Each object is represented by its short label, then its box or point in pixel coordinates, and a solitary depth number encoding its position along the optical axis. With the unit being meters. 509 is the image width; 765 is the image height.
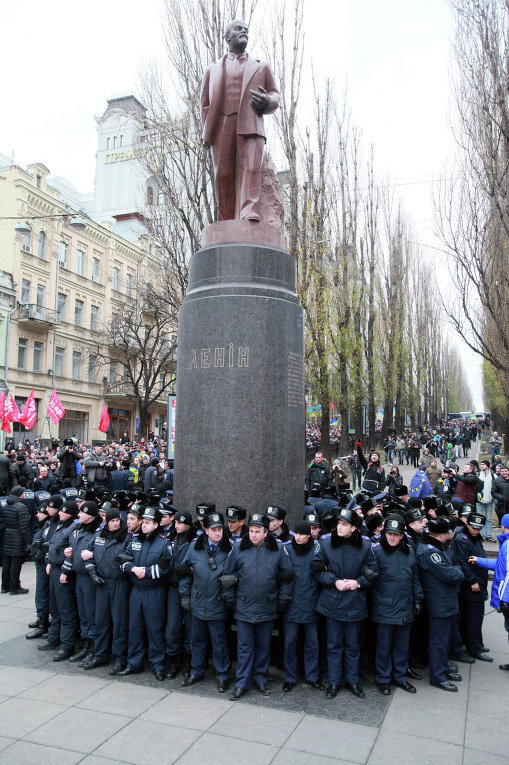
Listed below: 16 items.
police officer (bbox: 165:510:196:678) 5.68
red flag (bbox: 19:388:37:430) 22.11
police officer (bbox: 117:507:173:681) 5.61
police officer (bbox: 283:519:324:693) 5.34
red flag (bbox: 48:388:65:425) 23.64
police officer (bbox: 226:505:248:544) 5.89
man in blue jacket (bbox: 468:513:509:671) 5.68
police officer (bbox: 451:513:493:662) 6.19
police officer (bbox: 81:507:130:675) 5.75
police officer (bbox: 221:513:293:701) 5.20
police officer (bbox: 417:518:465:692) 5.45
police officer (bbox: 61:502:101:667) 6.07
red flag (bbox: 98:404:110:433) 27.82
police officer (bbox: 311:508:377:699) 5.20
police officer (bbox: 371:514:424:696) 5.30
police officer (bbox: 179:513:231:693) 5.36
